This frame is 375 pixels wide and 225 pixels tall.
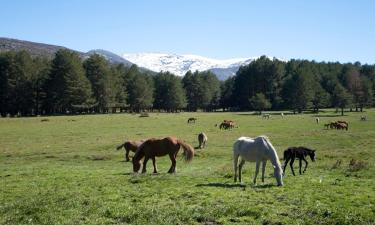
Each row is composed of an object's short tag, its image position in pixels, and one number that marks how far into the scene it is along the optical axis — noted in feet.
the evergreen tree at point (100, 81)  385.70
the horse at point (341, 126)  196.54
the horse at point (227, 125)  209.35
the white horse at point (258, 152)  59.41
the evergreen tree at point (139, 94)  433.07
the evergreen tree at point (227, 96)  530.68
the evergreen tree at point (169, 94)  471.62
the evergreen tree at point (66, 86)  354.33
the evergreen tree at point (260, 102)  399.11
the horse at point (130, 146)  105.25
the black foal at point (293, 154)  77.51
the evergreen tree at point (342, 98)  361.92
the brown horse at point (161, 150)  75.76
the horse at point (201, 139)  130.19
